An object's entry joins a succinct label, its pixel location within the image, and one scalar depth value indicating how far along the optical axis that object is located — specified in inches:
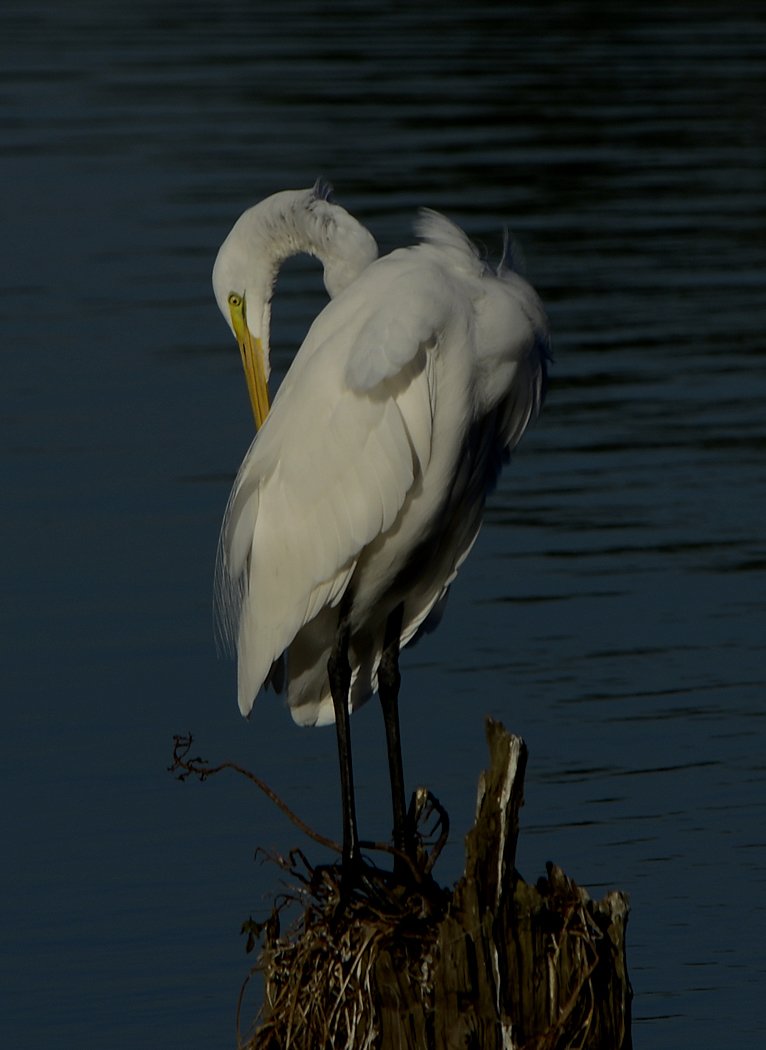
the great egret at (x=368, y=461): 515.2
